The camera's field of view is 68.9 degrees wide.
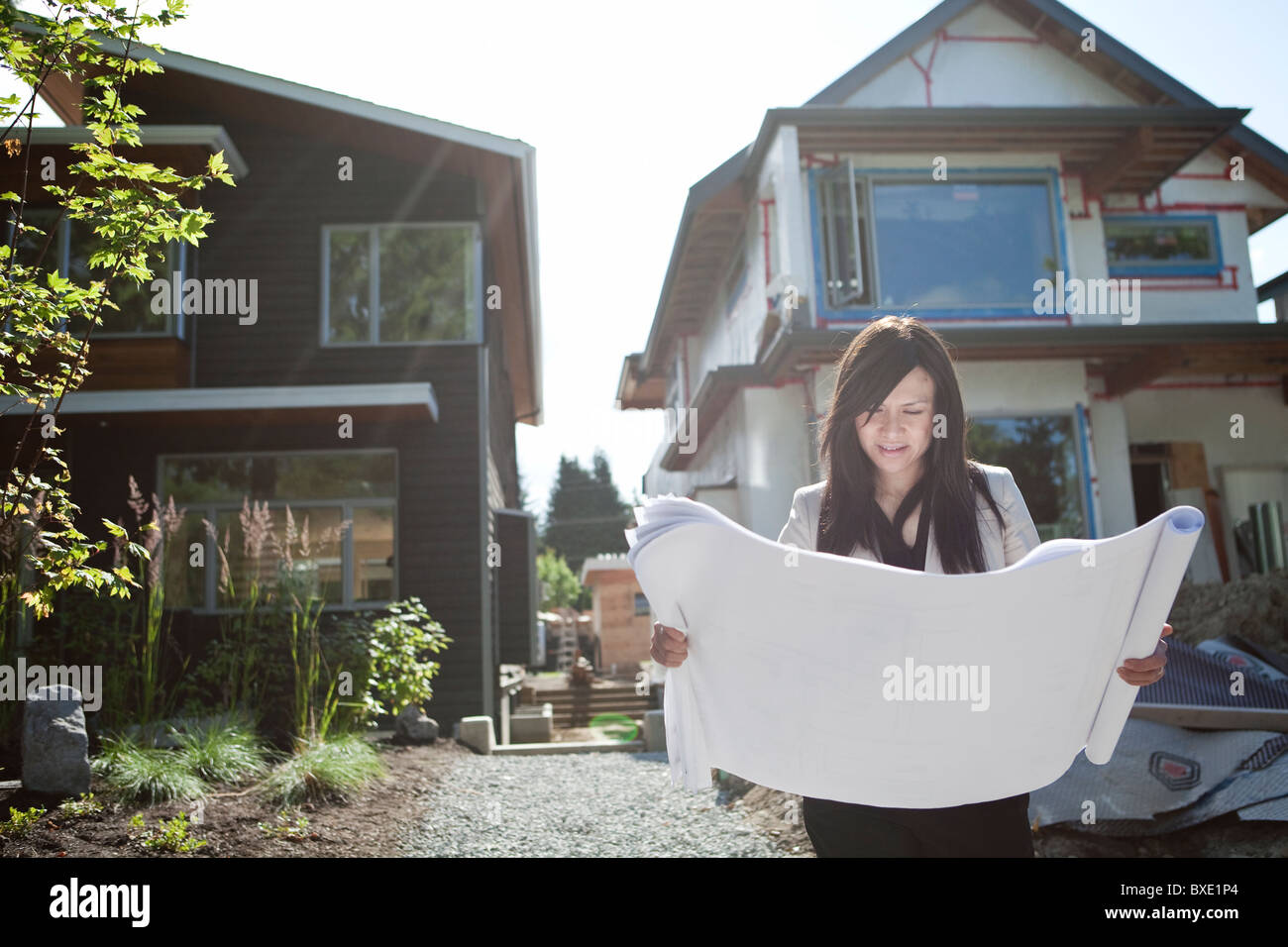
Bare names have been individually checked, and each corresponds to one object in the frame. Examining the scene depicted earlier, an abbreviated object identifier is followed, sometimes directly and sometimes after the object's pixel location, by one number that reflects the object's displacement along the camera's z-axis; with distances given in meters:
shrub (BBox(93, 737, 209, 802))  4.46
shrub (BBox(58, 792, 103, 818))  4.13
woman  1.87
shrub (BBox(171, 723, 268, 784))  4.99
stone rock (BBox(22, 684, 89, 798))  4.31
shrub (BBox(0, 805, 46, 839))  3.83
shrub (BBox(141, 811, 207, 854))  3.86
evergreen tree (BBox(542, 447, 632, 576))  56.72
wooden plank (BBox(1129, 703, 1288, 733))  4.02
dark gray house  9.55
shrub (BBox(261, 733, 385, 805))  4.93
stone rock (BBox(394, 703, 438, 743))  8.09
